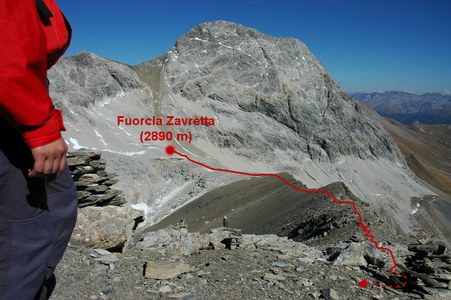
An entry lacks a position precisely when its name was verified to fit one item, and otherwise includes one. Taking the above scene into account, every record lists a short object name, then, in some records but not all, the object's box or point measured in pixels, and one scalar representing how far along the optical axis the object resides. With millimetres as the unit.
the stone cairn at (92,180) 11520
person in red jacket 2697
